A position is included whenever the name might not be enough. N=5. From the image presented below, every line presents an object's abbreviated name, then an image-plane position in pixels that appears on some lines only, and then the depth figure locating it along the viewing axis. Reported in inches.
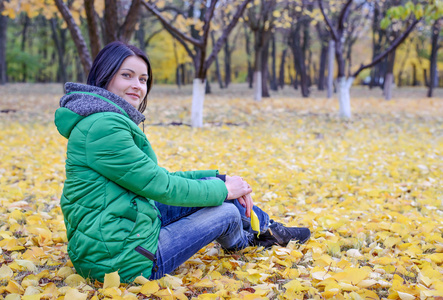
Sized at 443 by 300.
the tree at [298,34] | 613.0
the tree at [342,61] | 357.4
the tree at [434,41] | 551.5
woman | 63.7
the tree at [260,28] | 512.4
